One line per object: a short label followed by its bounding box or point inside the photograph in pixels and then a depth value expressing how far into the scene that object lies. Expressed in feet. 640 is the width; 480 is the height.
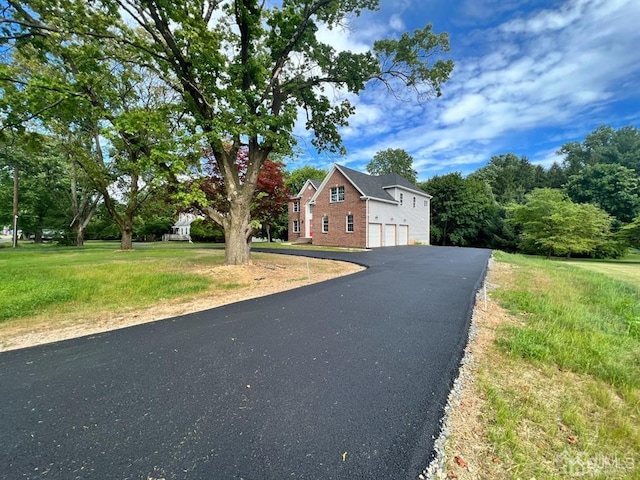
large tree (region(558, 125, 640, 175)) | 107.55
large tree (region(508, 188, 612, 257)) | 78.59
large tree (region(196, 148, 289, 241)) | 46.47
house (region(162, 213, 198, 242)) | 144.15
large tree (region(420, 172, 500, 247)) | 109.81
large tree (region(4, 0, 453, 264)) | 25.48
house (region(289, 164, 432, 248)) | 75.87
